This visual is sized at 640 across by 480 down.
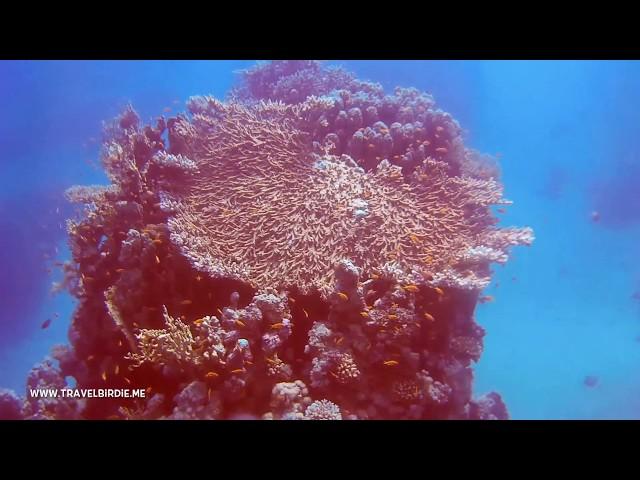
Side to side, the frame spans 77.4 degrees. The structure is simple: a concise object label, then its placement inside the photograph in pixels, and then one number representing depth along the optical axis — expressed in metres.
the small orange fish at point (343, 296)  4.64
